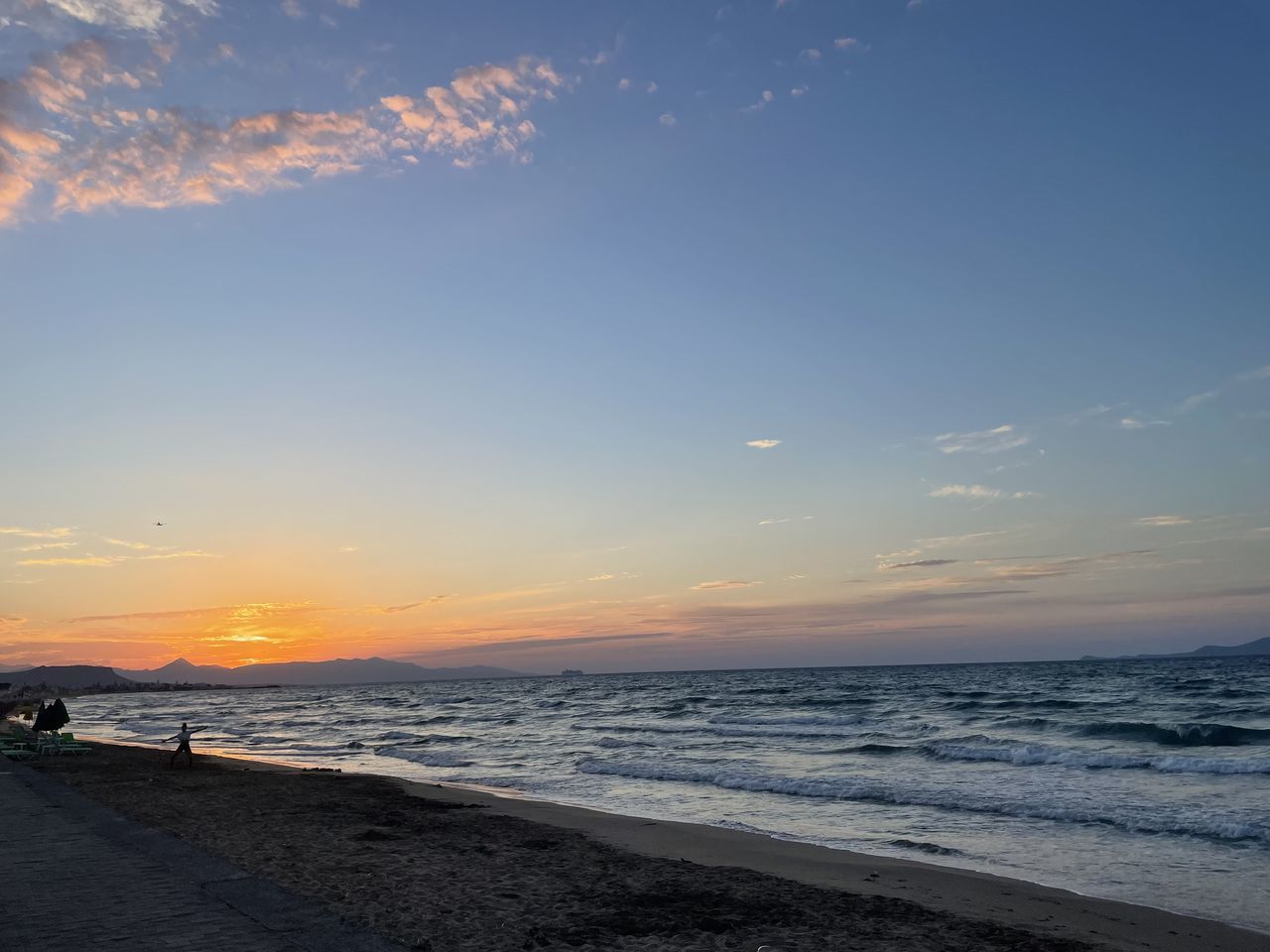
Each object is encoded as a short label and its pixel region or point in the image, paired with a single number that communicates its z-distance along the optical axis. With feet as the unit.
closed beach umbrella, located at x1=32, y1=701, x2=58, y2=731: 99.55
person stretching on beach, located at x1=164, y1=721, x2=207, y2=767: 86.32
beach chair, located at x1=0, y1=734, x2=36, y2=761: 91.04
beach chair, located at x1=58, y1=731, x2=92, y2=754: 97.81
